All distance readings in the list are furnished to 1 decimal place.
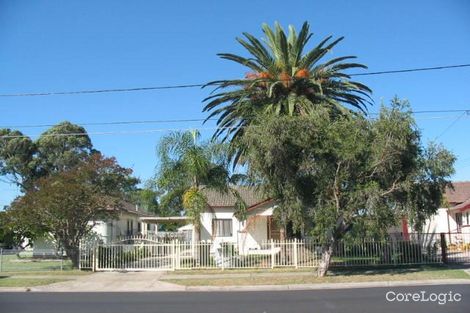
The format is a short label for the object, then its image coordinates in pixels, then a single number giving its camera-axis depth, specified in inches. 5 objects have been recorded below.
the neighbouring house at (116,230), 1318.9
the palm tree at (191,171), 968.3
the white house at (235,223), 1278.3
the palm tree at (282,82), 1040.2
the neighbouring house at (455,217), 1405.0
